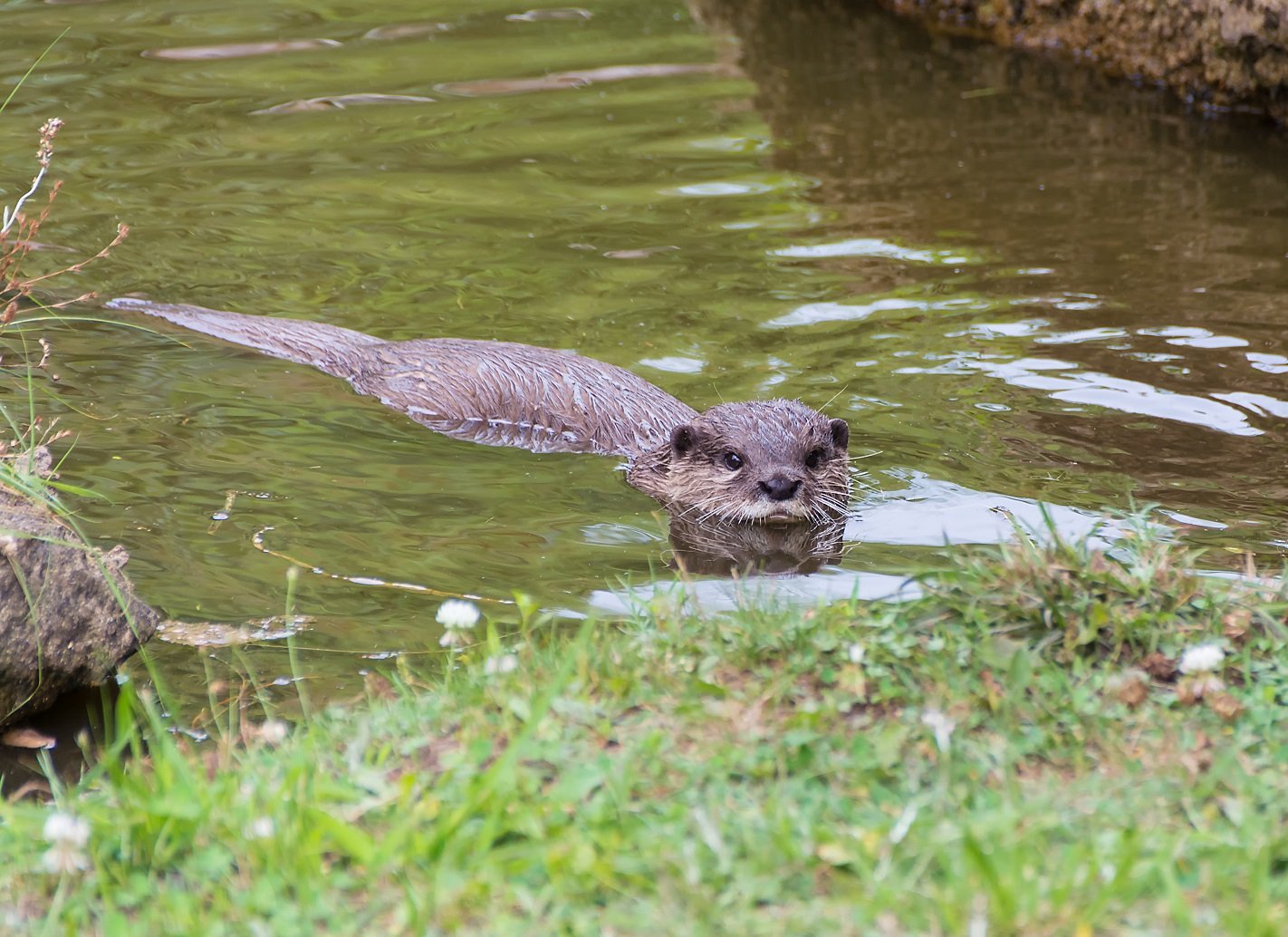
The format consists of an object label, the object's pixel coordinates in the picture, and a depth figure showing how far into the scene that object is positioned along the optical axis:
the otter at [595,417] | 10.58
